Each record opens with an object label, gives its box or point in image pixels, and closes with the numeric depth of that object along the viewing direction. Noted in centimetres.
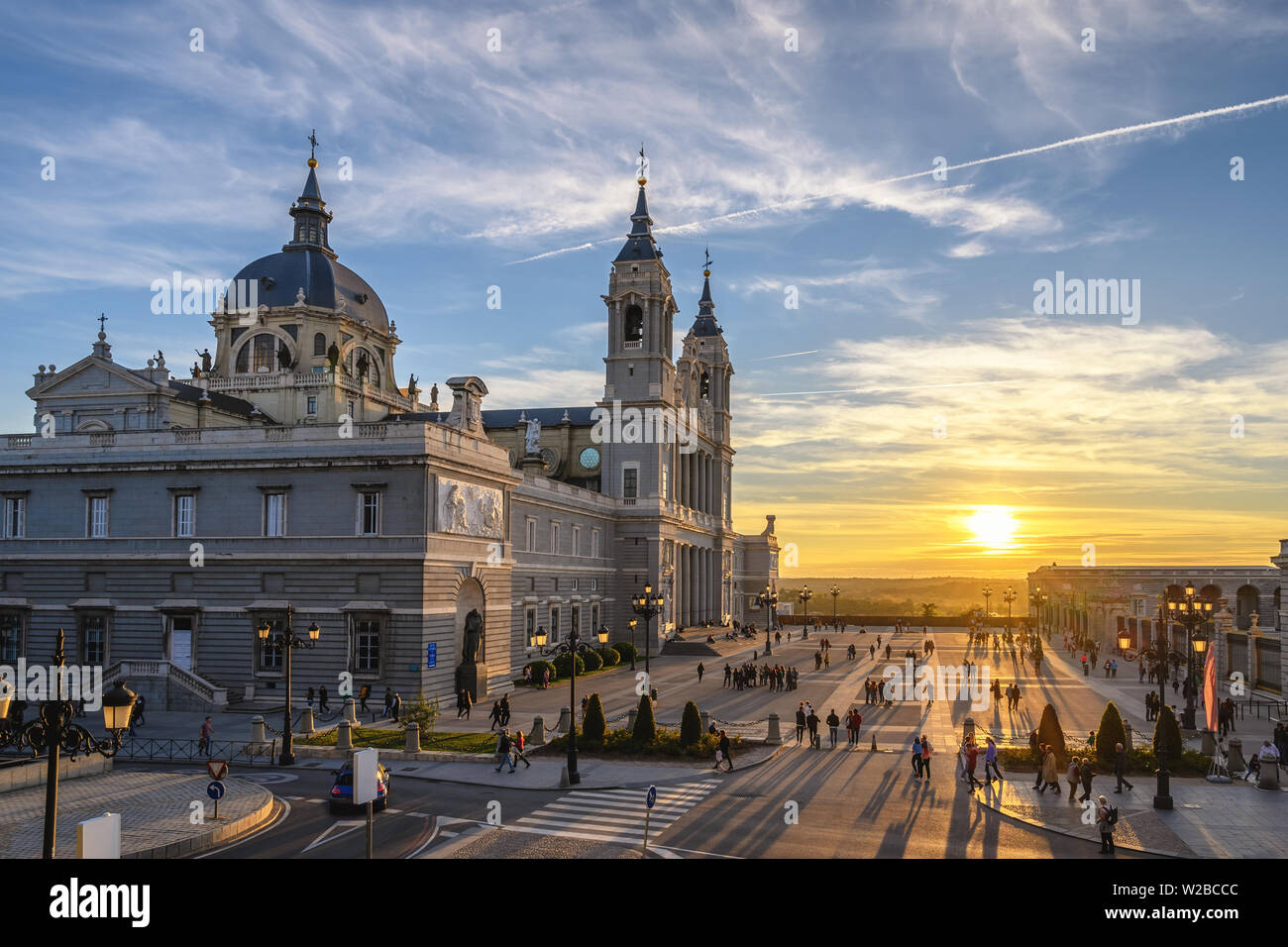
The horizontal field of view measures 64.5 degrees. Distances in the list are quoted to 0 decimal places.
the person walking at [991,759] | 2777
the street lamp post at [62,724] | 1289
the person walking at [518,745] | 3072
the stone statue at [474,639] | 4653
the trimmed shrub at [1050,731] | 2928
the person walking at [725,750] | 3016
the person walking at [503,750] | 3006
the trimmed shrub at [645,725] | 3253
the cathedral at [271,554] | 4206
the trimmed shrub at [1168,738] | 2573
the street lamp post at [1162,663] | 2505
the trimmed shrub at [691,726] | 3250
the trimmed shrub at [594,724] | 3322
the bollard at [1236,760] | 2984
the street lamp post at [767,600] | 8386
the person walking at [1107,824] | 2089
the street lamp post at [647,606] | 4504
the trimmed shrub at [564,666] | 5753
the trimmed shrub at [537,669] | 5407
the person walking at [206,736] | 3166
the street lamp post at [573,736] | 2775
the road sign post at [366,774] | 1458
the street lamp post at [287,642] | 3106
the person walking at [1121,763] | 2728
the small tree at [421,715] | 3397
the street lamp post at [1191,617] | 3106
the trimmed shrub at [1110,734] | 2980
